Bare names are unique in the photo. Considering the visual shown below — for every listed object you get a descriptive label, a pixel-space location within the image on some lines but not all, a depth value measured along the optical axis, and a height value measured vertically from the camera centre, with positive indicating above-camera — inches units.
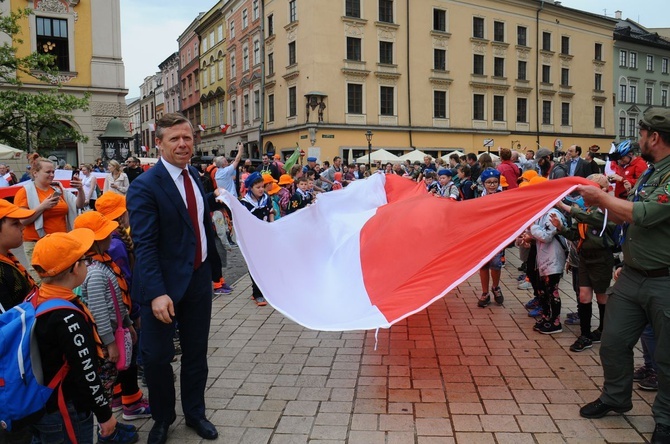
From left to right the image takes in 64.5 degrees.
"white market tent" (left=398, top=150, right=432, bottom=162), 1117.1 +70.6
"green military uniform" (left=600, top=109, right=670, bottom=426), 143.9 -30.2
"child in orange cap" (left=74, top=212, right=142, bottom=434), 145.6 -27.7
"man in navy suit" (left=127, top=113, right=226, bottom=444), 142.7 -21.9
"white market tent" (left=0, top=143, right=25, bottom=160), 583.8 +47.4
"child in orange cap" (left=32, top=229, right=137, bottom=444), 109.1 -31.1
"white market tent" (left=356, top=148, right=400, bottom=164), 1115.9 +71.2
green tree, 663.1 +110.3
